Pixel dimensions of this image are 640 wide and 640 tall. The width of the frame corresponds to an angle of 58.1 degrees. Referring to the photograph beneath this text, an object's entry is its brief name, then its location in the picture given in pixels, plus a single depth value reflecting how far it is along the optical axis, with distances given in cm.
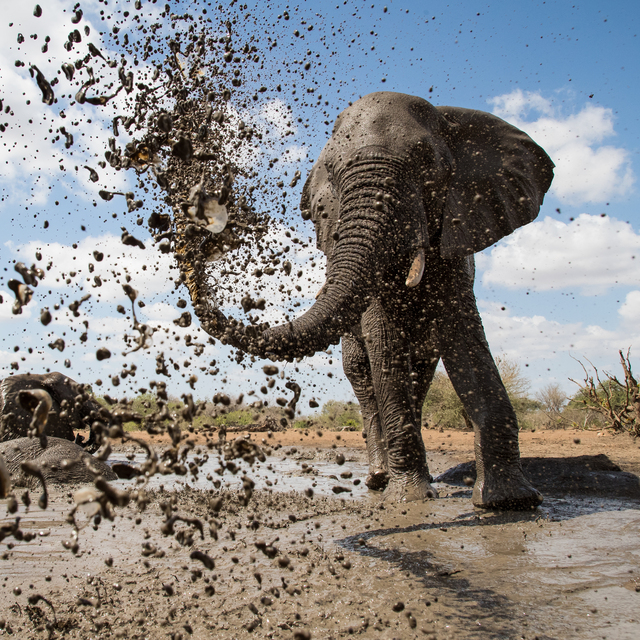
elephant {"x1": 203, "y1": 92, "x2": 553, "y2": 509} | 418
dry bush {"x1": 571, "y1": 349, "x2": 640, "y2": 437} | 943
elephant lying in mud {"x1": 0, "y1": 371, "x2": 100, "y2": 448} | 689
